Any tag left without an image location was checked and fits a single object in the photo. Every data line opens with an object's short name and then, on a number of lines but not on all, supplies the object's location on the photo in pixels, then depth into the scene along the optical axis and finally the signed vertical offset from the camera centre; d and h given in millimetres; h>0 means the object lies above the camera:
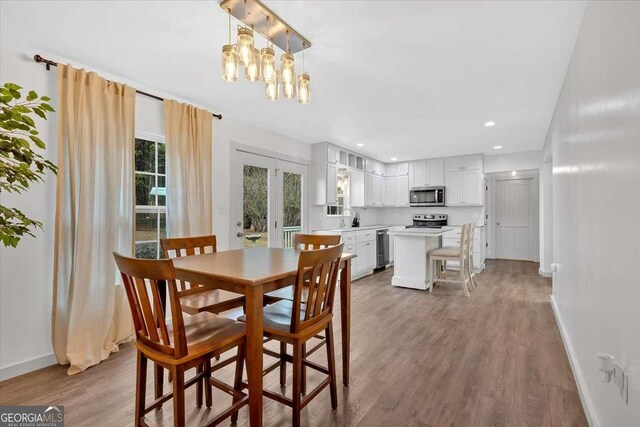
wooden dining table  1377 -321
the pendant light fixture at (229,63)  1658 +856
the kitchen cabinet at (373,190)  6355 +539
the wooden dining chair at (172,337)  1246 -590
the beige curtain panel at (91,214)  2303 +11
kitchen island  4492 -672
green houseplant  972 +227
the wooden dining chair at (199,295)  1885 -559
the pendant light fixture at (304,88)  1948 +832
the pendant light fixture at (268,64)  1772 +897
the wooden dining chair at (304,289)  1988 -573
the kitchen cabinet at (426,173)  6520 +925
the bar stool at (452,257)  4227 -629
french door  3873 +218
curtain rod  2209 +1160
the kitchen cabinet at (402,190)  6974 +569
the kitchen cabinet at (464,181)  6059 +692
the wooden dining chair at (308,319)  1518 -600
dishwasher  5977 -700
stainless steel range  6637 -133
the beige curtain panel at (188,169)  3004 +485
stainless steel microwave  6387 +395
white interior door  6949 -121
